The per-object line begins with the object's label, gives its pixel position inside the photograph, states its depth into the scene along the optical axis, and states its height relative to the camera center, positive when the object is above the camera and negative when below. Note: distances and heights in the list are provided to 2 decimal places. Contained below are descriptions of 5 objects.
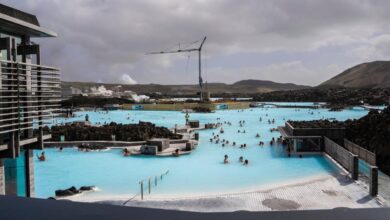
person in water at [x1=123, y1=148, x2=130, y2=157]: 21.94 -3.04
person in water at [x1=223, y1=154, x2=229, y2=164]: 20.31 -3.30
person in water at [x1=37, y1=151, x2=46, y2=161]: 20.88 -3.13
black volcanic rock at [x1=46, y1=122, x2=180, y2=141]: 25.95 -2.24
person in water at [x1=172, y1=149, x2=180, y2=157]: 21.67 -3.07
